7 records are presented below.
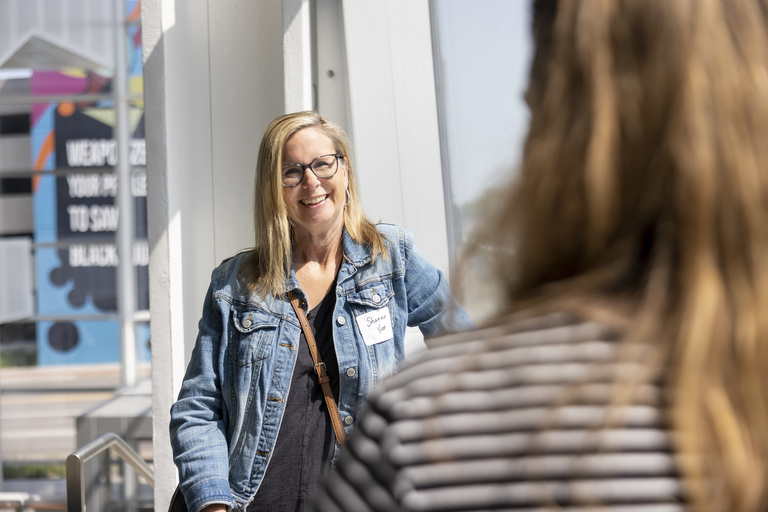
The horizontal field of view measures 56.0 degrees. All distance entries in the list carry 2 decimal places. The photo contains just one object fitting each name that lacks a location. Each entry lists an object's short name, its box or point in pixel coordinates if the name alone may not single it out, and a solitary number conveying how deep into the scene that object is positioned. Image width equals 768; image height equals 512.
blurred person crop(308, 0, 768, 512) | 0.56
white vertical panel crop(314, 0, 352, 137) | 3.13
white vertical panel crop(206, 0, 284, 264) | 3.17
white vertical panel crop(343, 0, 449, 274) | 2.99
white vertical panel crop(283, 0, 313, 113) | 2.90
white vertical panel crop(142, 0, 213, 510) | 2.93
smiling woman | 1.93
